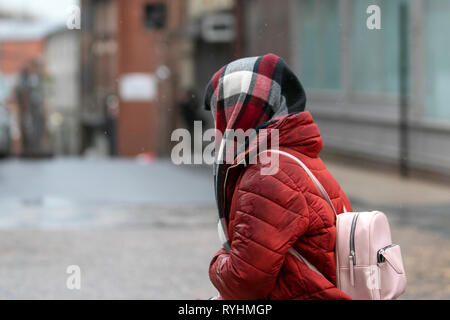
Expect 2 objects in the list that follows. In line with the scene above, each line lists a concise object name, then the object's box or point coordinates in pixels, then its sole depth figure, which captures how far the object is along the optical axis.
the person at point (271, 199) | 2.53
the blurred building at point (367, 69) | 14.06
